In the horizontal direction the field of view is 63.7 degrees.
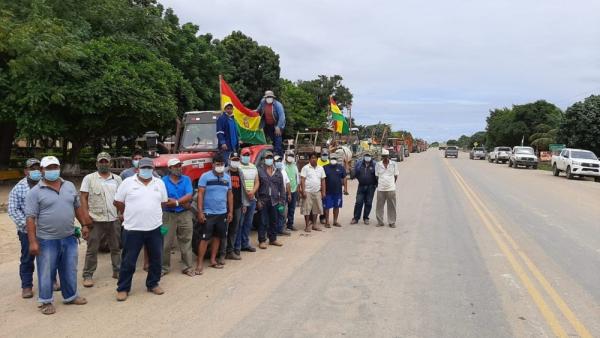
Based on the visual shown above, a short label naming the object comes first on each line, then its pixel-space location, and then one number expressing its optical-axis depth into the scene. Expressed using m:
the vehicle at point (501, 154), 46.48
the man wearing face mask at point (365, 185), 11.41
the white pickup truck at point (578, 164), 25.84
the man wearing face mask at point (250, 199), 8.32
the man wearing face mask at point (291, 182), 10.36
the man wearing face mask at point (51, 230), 5.29
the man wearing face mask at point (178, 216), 6.66
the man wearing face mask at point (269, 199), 8.84
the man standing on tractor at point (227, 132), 8.99
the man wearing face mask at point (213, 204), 7.11
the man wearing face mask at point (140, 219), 5.79
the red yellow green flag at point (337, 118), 21.66
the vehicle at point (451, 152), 64.56
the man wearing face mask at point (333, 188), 11.08
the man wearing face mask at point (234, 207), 7.78
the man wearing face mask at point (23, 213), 5.79
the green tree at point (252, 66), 35.00
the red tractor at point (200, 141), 9.11
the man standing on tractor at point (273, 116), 10.89
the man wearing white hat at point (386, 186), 11.12
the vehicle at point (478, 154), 61.81
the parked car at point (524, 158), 37.25
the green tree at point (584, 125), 36.56
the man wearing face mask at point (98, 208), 6.46
